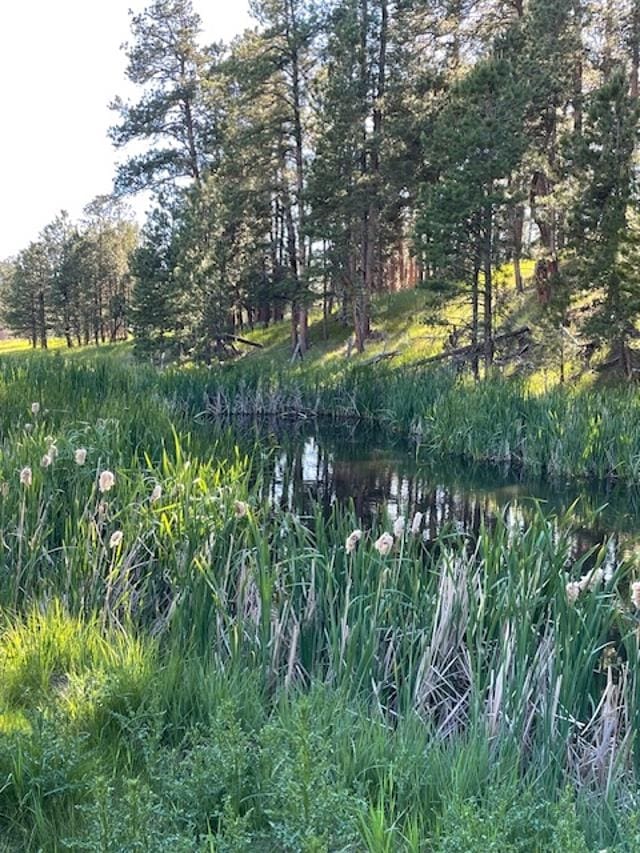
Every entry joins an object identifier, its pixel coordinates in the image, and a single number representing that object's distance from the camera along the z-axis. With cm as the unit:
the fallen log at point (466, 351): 1681
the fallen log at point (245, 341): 2519
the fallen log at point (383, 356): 1906
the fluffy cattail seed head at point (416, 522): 351
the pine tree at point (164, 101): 2488
